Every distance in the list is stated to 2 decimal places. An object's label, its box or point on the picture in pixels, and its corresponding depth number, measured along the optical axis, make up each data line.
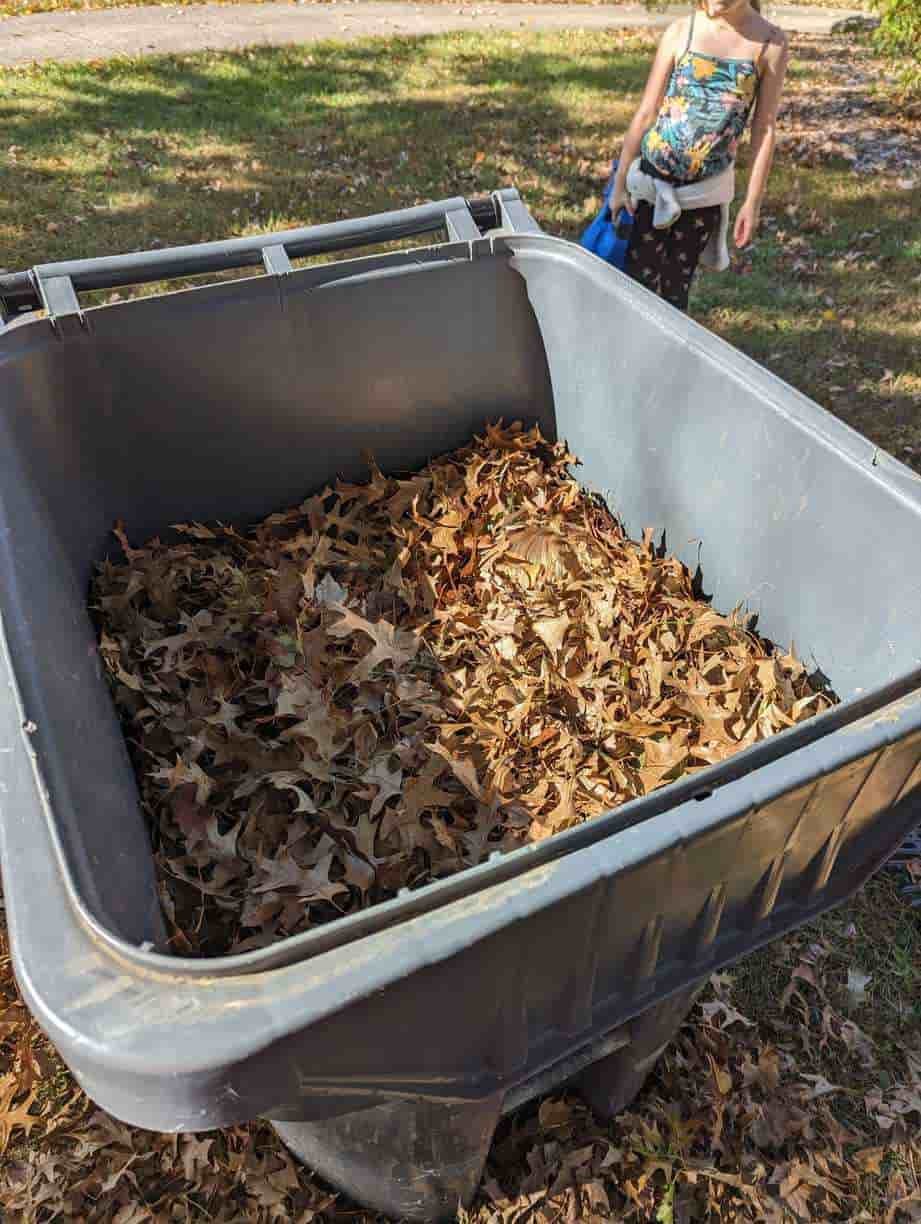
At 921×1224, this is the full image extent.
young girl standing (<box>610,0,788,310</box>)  3.14
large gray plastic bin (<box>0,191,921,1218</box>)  1.00
